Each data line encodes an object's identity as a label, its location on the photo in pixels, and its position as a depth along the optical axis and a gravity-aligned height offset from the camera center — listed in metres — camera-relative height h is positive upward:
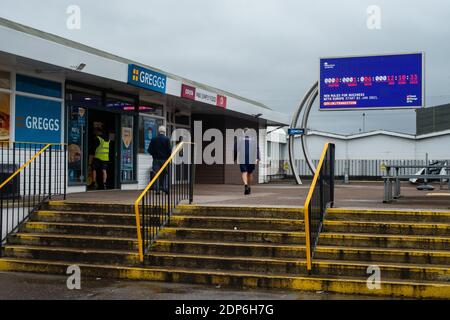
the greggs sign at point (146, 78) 13.16 +2.34
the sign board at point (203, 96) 15.78 +2.32
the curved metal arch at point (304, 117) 21.61 +2.18
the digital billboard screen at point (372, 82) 18.97 +3.22
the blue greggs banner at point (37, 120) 11.45 +1.07
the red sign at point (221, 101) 17.97 +2.33
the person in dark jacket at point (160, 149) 11.79 +0.45
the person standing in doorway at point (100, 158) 13.98 +0.29
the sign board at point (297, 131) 21.81 +1.60
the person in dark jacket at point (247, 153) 12.36 +0.40
